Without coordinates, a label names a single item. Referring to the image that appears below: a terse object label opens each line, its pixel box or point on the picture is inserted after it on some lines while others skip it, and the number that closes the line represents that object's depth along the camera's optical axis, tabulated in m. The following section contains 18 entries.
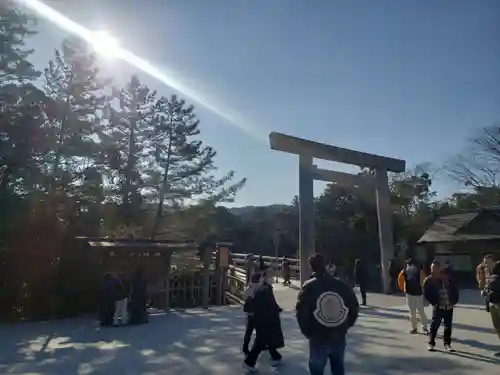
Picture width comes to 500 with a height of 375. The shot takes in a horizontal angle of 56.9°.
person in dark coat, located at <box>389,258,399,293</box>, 16.70
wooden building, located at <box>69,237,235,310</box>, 14.28
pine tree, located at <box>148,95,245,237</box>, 25.12
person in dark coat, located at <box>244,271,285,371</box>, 6.74
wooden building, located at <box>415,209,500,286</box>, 22.95
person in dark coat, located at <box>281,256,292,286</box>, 21.91
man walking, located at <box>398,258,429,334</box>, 9.29
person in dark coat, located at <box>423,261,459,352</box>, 7.41
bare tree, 28.00
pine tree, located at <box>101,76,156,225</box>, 22.97
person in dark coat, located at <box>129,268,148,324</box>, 12.28
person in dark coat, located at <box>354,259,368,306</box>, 14.31
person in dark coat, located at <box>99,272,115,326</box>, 11.88
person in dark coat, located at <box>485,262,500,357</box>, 6.87
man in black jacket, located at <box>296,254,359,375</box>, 4.44
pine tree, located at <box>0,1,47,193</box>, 15.27
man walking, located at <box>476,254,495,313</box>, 10.44
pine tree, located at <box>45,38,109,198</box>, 18.12
